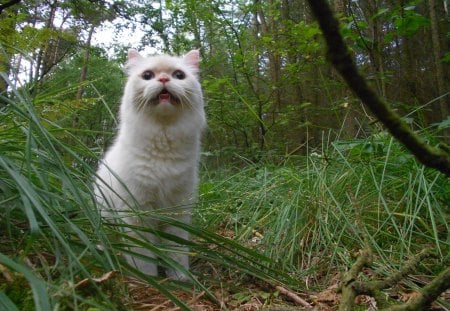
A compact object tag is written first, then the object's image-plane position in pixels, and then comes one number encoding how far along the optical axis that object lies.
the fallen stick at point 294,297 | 0.37
